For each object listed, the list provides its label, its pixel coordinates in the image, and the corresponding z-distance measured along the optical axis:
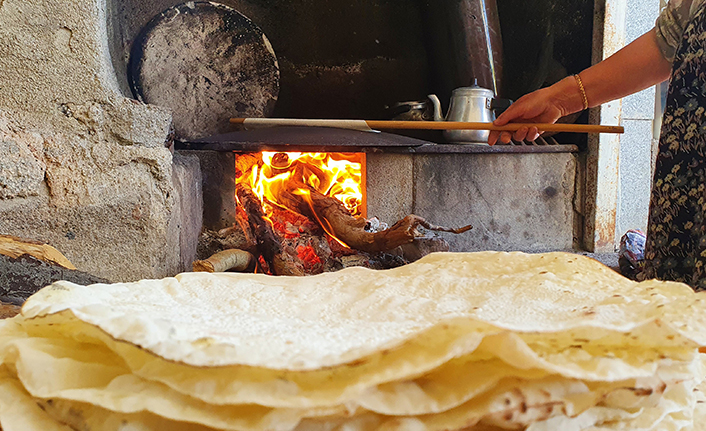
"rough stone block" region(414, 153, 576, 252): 2.79
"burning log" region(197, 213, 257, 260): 2.47
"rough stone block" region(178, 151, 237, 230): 2.53
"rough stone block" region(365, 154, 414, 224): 2.72
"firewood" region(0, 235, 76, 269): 1.13
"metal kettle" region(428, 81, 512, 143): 2.59
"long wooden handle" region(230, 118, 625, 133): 1.59
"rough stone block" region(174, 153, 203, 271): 2.00
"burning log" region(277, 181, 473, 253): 2.38
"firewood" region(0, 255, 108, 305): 0.98
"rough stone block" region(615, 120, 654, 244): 2.95
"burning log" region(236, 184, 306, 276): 2.38
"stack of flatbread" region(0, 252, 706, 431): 0.33
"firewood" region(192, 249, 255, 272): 2.05
